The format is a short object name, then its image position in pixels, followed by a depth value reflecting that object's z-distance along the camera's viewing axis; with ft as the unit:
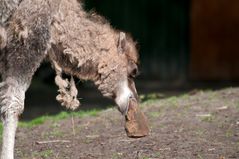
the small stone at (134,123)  46.01
